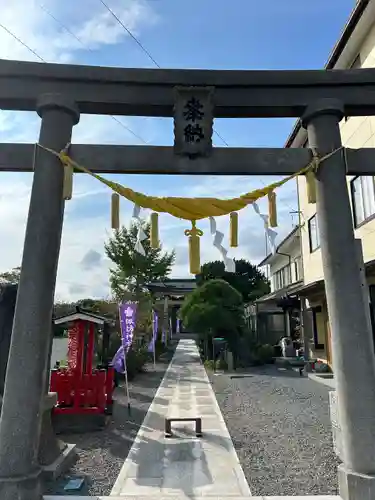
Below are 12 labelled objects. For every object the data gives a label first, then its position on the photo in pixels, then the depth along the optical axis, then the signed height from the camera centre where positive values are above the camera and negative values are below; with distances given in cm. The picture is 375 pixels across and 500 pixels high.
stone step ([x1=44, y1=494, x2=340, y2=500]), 449 -183
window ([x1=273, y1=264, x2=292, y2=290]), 2597 +442
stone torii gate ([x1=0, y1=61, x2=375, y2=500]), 446 +235
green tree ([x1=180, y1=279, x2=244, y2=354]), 1888 +137
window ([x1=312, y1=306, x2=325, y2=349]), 1681 +52
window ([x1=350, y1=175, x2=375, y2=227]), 1107 +418
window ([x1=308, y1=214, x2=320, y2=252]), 1608 +445
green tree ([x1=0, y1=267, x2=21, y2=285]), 3189 +547
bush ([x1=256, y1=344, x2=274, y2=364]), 1985 -71
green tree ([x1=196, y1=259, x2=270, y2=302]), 3553 +608
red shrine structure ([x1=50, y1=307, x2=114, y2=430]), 842 -87
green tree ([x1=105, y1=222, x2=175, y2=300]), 2728 +528
